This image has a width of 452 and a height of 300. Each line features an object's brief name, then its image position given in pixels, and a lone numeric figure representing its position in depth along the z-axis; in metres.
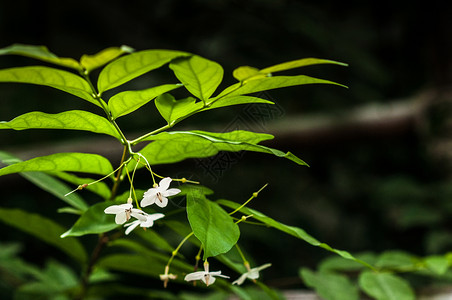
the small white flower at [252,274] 0.70
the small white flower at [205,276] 0.67
